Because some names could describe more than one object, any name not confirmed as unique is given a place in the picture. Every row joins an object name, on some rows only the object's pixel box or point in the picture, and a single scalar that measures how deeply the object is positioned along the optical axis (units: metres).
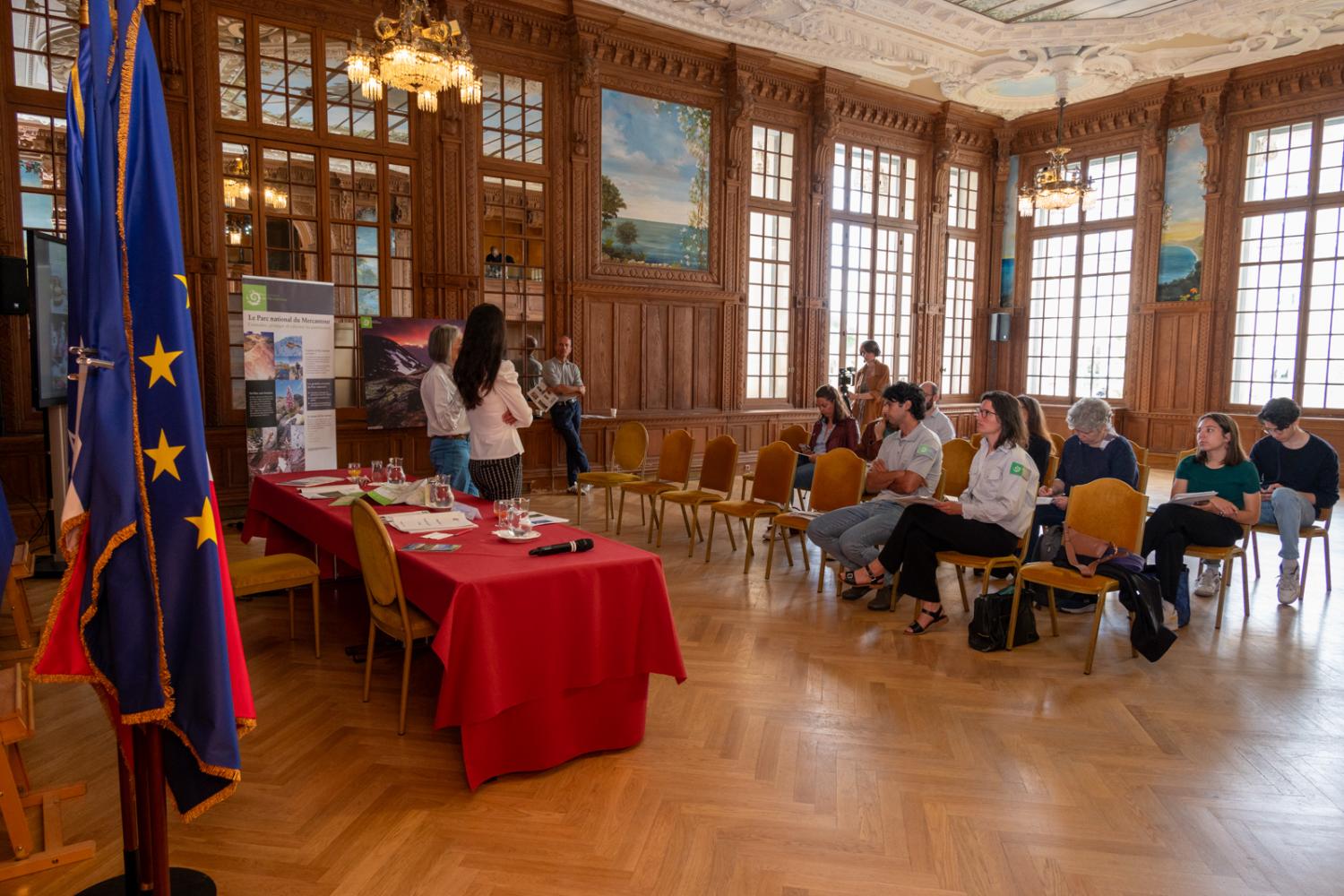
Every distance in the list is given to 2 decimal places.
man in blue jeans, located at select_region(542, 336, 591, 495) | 9.45
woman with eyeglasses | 4.86
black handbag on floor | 4.74
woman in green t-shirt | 5.13
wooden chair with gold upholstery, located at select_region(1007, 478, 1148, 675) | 4.41
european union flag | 1.87
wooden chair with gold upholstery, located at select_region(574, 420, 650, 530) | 7.80
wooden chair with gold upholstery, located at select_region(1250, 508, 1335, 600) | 5.82
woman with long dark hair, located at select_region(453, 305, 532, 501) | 4.60
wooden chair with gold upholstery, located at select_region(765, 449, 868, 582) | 5.89
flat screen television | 5.52
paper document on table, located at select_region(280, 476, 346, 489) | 5.29
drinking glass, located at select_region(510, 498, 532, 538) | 3.78
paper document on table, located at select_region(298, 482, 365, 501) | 4.89
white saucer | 3.72
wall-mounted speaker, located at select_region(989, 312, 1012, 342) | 14.19
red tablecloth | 3.05
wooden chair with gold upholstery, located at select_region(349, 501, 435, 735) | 3.46
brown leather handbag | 4.56
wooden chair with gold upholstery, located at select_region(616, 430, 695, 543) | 7.30
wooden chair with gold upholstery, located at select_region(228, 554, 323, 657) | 4.20
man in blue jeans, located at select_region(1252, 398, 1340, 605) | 5.75
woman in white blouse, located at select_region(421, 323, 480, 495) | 5.54
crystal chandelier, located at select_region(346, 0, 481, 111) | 5.76
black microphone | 3.44
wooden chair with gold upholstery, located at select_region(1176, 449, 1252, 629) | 5.11
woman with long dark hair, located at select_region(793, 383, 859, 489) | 7.09
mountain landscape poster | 8.36
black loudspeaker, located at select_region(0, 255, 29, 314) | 5.75
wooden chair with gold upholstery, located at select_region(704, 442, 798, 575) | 6.31
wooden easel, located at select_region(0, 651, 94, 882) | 2.54
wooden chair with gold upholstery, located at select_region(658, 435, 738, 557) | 6.81
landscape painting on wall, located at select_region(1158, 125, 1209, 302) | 12.30
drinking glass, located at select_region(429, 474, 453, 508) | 4.36
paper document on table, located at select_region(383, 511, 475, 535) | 3.95
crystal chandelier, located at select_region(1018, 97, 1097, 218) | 11.21
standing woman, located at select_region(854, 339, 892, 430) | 10.26
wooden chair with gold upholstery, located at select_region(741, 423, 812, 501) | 7.81
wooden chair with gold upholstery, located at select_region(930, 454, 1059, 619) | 4.84
